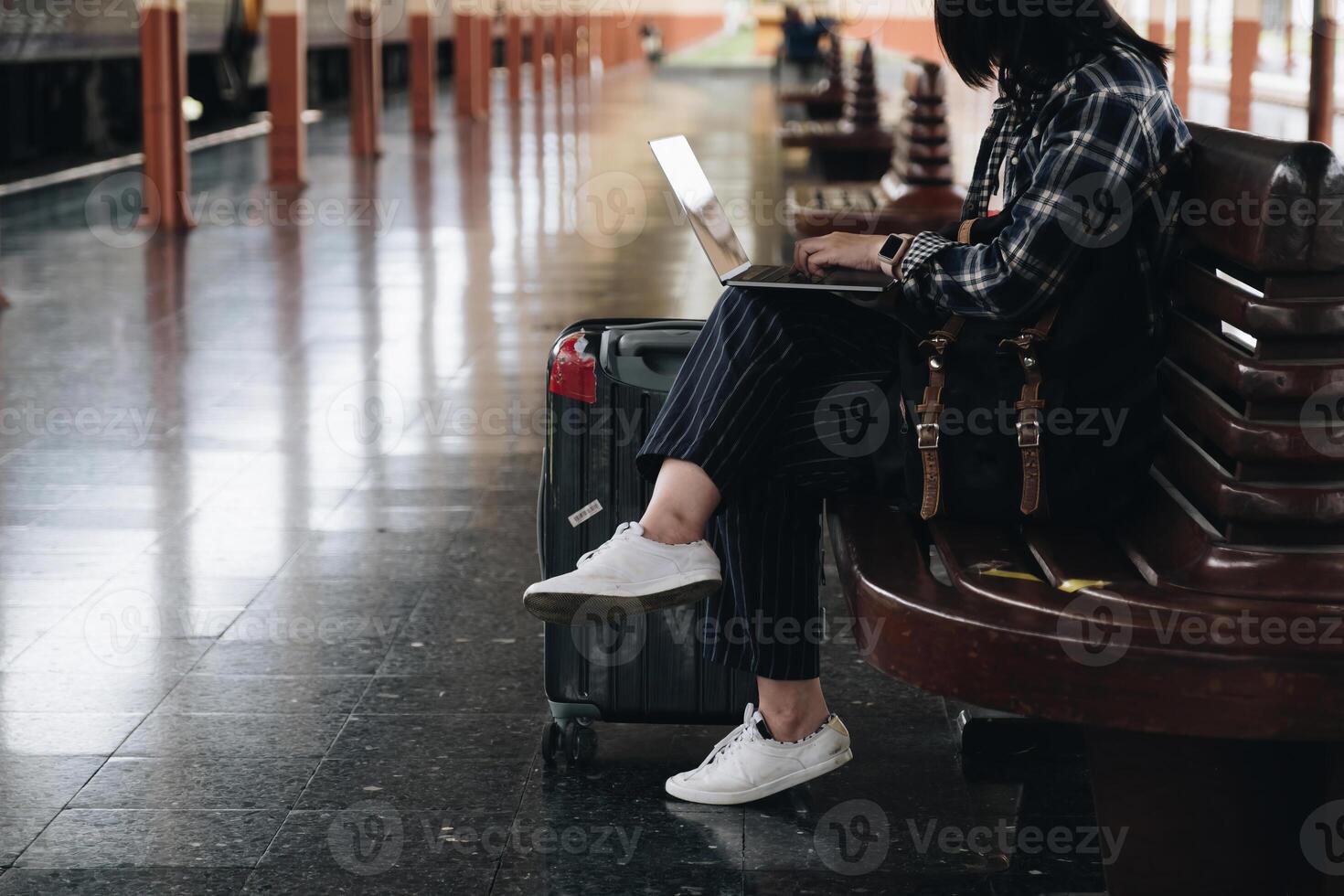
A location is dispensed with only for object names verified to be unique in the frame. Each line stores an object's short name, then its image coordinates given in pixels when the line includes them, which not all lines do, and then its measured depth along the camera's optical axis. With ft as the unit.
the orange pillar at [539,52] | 91.76
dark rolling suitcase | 8.78
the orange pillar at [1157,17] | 44.98
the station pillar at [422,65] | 60.80
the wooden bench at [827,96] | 49.67
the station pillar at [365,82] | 50.24
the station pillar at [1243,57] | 39.13
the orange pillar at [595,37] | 141.49
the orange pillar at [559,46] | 104.06
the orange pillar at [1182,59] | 42.45
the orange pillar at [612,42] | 150.04
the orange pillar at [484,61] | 71.56
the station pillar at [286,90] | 42.09
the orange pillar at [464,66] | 68.23
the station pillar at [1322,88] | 17.71
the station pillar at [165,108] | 33.30
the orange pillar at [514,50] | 84.79
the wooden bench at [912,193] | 17.97
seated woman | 6.93
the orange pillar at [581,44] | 126.93
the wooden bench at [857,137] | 31.89
